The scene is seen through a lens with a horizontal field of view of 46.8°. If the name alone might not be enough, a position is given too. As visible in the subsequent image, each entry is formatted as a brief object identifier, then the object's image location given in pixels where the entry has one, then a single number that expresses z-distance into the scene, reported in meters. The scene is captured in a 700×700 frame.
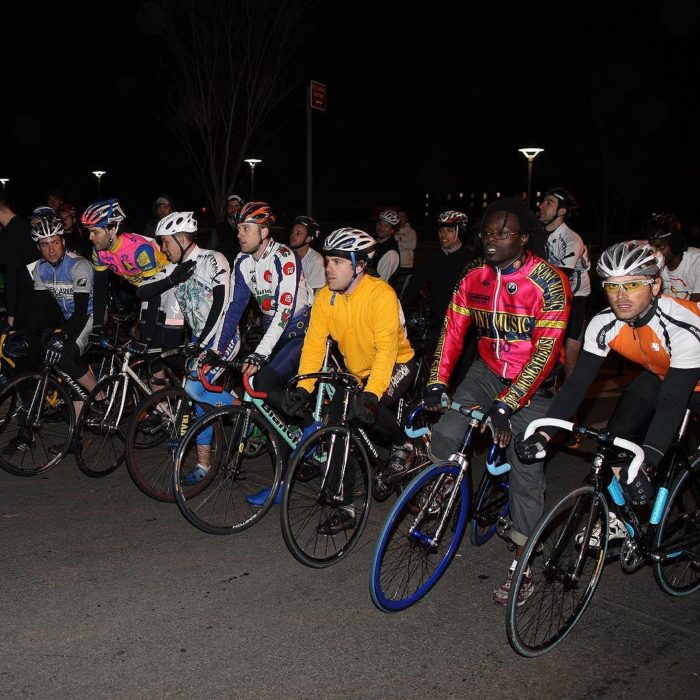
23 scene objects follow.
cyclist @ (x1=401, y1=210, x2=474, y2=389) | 7.89
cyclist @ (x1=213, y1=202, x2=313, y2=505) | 5.95
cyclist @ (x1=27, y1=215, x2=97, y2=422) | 6.94
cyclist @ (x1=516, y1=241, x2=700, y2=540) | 4.03
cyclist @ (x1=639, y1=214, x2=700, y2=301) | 7.45
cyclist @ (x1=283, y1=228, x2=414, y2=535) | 5.16
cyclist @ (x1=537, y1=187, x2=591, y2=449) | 8.18
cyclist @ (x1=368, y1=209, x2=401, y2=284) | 11.04
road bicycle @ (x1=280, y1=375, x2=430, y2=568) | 5.11
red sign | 14.29
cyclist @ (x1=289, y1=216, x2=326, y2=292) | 9.62
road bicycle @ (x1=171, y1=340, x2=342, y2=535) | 5.32
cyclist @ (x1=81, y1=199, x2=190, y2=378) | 6.86
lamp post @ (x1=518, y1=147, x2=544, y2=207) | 23.42
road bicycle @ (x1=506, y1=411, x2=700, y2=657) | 3.89
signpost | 14.20
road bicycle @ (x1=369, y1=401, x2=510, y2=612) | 4.25
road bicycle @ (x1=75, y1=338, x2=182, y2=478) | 6.52
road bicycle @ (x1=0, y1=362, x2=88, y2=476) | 6.70
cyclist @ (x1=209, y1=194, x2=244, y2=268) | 12.41
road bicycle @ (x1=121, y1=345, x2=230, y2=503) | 5.95
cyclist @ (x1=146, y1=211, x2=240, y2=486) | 6.18
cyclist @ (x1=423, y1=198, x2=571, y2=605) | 4.49
